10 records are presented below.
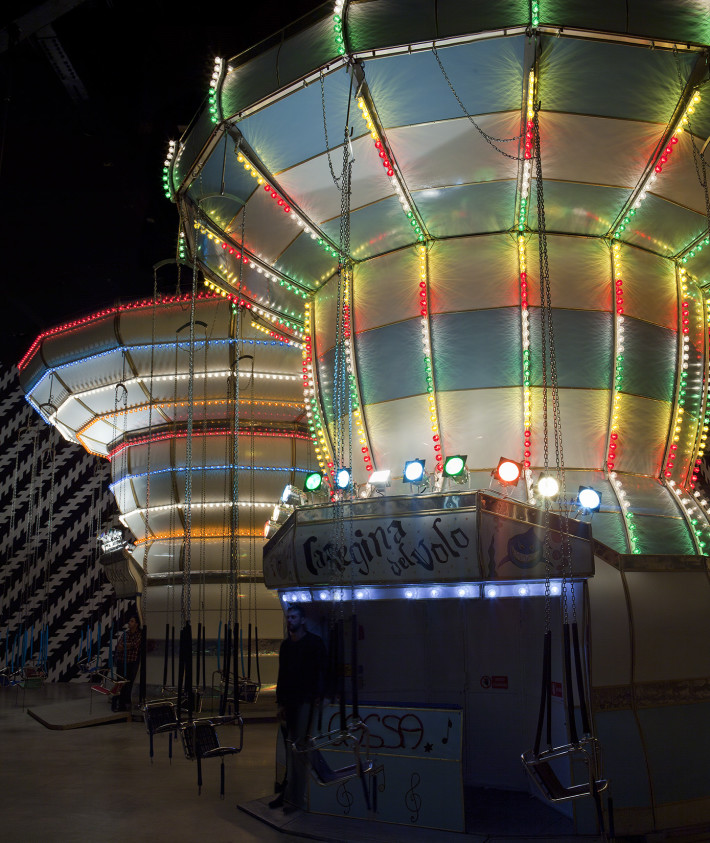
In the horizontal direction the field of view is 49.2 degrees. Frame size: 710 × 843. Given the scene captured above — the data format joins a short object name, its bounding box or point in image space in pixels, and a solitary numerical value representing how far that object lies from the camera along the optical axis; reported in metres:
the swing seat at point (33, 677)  20.80
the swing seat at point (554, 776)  5.92
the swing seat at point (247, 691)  13.55
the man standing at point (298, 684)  7.87
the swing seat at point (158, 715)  8.71
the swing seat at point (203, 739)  7.52
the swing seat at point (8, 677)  20.62
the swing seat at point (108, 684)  16.49
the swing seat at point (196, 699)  11.07
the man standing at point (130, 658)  15.50
